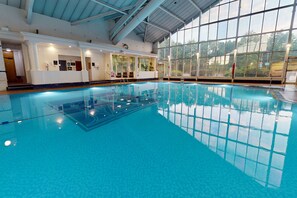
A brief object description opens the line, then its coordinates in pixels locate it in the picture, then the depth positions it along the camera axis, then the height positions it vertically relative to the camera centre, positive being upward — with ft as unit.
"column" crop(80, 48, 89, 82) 32.10 +1.04
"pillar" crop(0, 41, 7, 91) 24.44 -0.21
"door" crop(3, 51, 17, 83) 30.81 +1.93
